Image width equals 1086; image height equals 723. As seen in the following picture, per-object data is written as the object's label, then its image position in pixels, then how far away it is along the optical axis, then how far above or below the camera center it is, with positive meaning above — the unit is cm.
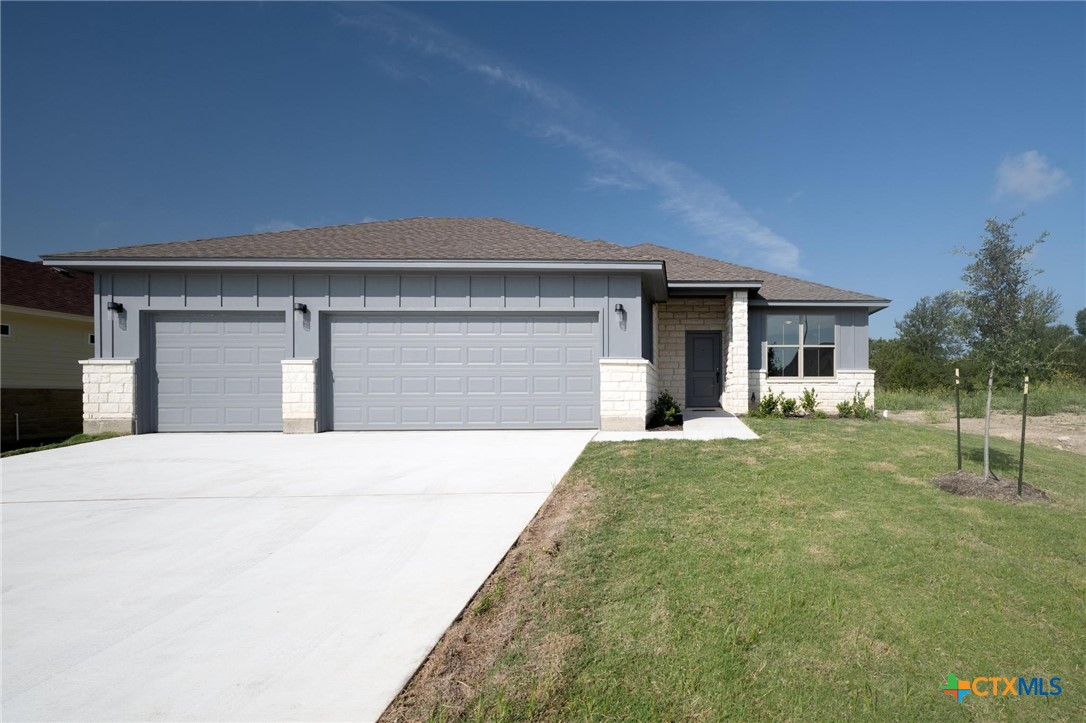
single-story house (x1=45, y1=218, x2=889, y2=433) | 1077 +23
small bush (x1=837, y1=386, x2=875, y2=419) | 1337 -132
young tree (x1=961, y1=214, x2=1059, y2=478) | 552 +61
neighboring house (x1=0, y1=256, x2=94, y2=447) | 1323 +5
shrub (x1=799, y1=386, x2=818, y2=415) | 1380 -121
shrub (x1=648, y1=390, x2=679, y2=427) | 1085 -121
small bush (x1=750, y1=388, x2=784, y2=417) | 1323 -128
